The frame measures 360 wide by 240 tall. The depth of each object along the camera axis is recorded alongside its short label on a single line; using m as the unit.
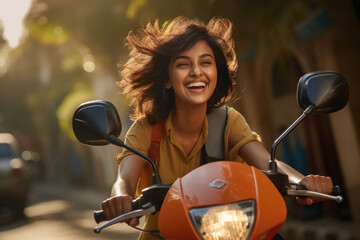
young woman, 2.90
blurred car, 14.06
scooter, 1.97
